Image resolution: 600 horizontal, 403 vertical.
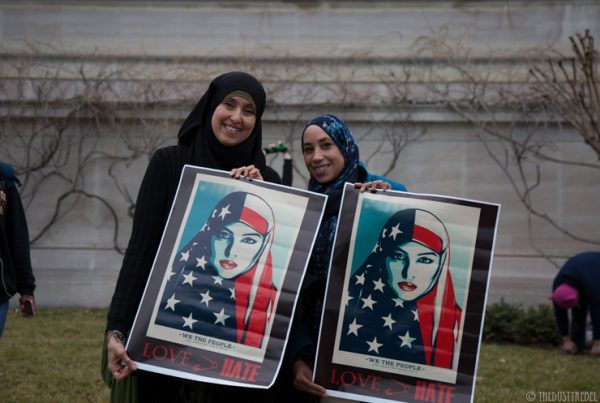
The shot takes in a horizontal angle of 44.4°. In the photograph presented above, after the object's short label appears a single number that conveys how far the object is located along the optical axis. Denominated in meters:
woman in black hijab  3.20
